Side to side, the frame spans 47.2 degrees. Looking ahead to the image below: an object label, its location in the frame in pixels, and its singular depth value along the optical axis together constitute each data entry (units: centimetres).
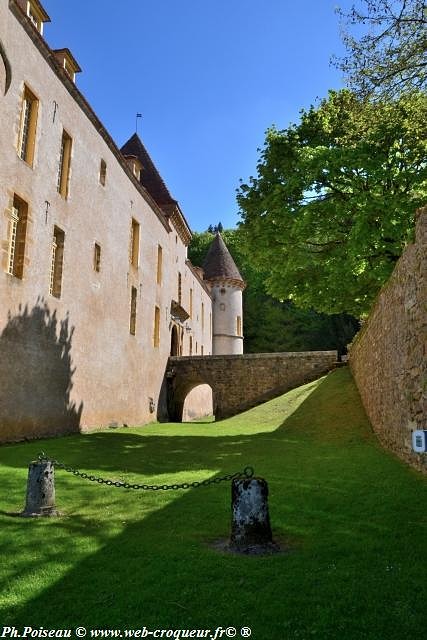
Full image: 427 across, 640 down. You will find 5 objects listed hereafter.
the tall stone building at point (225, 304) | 4112
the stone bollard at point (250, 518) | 462
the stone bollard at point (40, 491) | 605
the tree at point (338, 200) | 1145
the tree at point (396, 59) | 919
